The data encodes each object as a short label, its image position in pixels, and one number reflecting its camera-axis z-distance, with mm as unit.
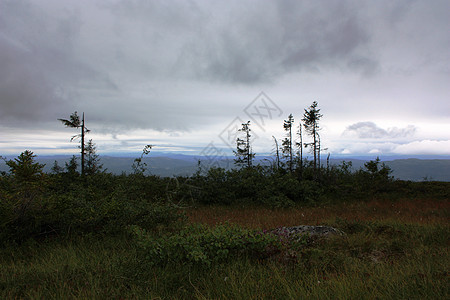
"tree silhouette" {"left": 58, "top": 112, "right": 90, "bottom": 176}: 12859
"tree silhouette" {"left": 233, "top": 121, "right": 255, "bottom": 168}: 20922
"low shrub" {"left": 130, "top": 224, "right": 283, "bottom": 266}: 3518
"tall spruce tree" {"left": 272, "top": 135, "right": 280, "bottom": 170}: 18367
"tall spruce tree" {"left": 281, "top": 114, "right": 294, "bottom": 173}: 20922
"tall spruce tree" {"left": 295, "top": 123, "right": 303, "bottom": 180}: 17253
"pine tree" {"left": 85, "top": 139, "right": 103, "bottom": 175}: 17591
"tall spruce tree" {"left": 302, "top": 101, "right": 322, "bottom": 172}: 17406
